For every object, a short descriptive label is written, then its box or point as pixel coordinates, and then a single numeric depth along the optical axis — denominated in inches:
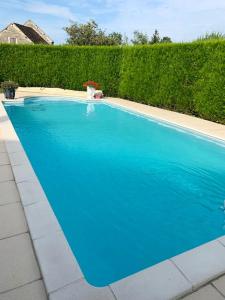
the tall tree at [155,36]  1982.0
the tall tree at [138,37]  2329.0
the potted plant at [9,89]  594.2
